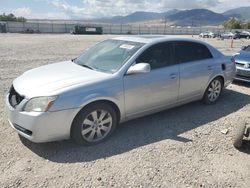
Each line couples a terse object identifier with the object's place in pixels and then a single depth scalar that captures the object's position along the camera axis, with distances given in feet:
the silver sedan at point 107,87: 9.20
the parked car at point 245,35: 138.04
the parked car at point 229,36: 121.47
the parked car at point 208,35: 135.01
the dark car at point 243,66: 19.44
